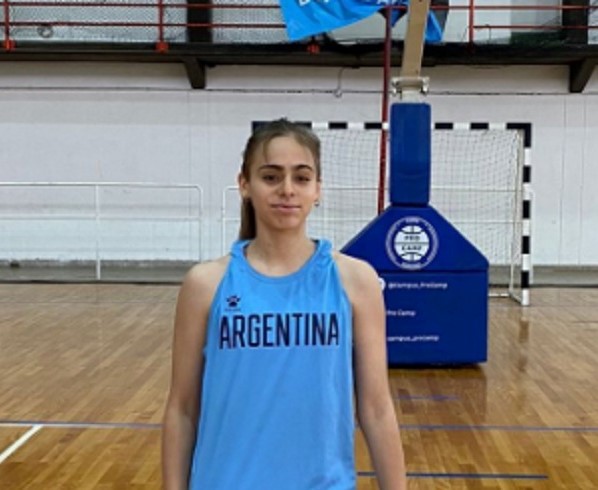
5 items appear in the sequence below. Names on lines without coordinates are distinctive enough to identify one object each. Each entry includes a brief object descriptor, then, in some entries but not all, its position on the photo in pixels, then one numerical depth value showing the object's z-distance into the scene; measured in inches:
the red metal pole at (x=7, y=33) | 402.1
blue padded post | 215.9
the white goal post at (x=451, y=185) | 423.8
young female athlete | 51.0
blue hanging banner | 337.7
